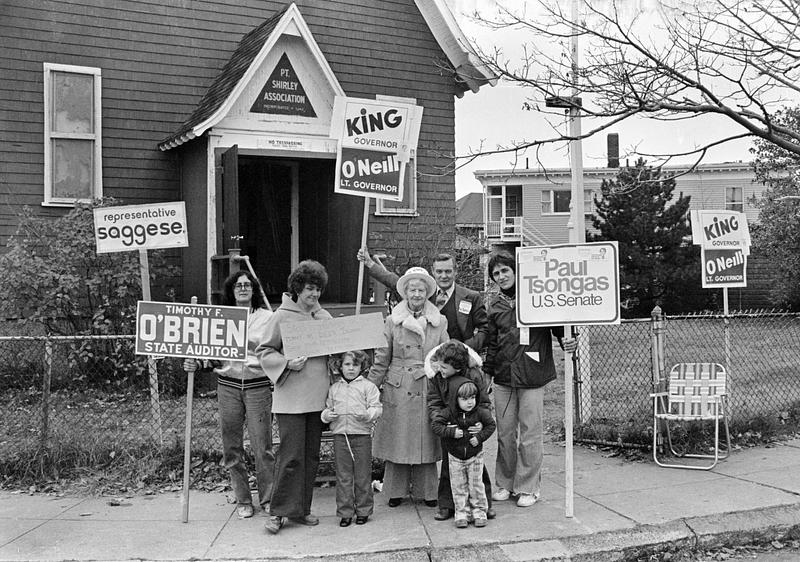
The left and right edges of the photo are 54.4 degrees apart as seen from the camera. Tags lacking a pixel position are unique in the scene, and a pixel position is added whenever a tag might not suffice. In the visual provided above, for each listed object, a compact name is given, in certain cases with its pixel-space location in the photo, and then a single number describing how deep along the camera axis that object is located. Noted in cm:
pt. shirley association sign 1190
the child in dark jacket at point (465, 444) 545
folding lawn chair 712
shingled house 1177
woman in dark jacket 610
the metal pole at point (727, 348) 804
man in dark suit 623
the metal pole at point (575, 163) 826
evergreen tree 2667
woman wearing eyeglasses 580
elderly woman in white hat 584
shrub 989
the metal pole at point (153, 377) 706
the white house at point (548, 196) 3741
